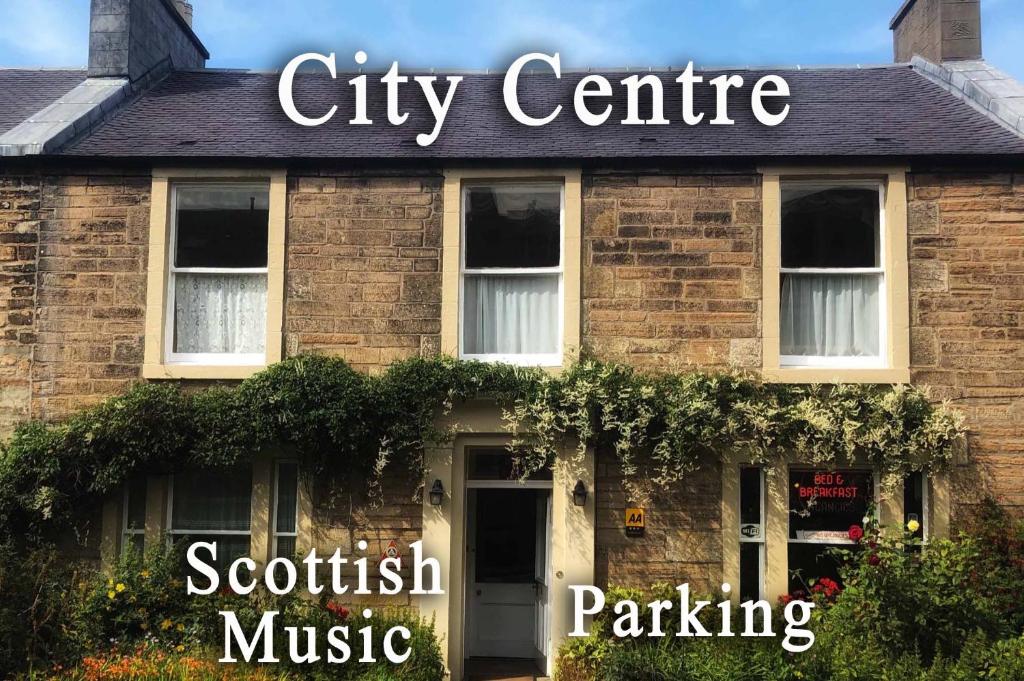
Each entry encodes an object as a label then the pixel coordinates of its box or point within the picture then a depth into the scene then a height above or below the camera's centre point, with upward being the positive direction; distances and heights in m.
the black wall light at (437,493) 9.01 -1.05
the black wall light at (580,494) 8.94 -1.04
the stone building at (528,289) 9.05 +0.98
